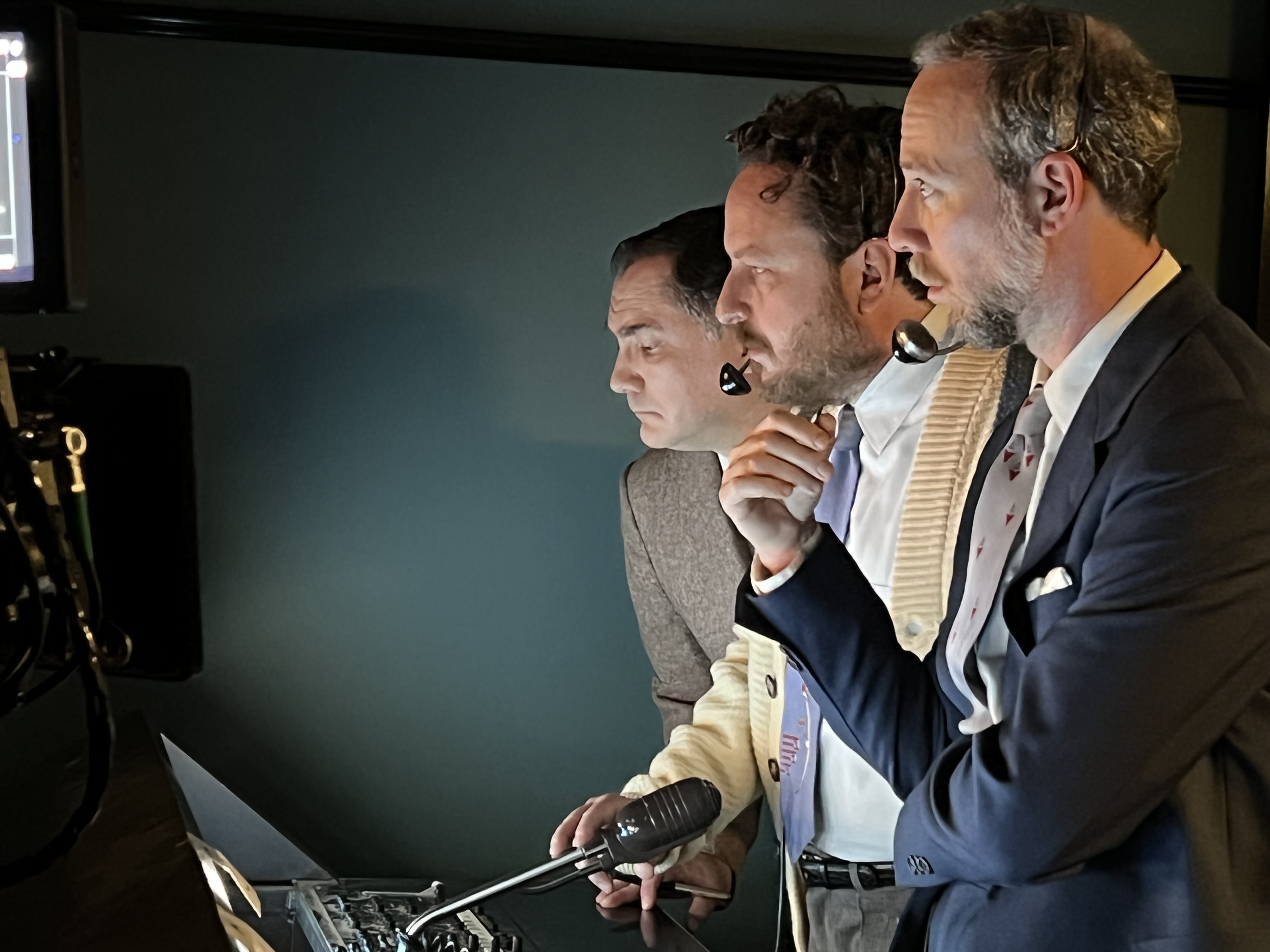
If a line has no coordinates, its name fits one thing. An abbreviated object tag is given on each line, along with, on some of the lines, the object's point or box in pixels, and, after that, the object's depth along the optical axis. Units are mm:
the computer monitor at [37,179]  1062
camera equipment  807
